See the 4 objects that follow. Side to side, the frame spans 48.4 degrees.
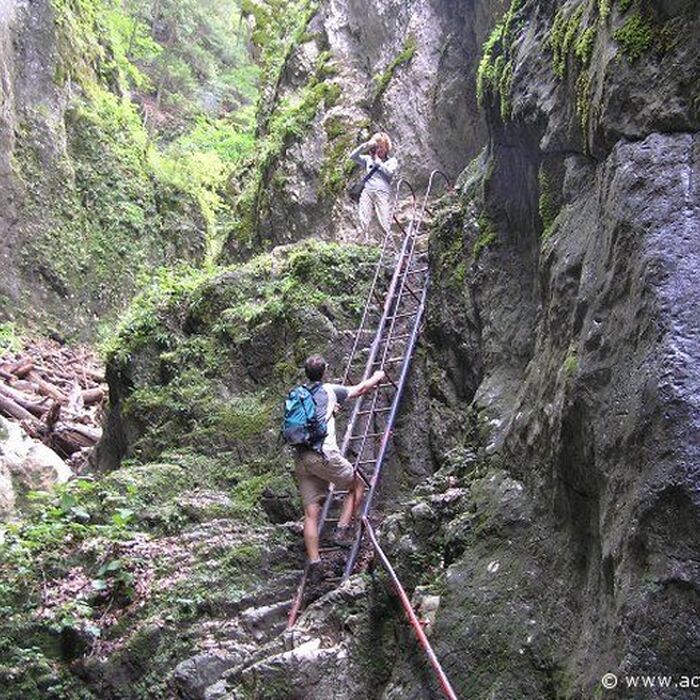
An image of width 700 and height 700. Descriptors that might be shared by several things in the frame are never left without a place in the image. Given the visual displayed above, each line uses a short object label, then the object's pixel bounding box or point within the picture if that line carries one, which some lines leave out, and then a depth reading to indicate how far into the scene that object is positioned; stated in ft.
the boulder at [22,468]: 32.65
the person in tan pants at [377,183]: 38.55
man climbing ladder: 21.50
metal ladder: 23.50
